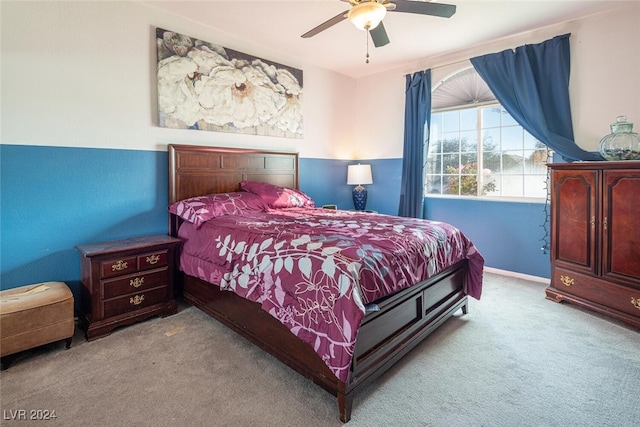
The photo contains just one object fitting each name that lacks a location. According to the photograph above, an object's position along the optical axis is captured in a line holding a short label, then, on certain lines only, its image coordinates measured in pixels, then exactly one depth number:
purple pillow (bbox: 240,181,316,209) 3.58
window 3.80
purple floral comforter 1.62
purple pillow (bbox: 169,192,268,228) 2.90
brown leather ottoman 2.00
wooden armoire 2.55
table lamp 4.82
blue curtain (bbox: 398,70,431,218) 4.37
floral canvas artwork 3.16
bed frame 1.75
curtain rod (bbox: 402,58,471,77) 4.08
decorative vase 2.75
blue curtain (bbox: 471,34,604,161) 3.33
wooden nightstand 2.41
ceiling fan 2.12
